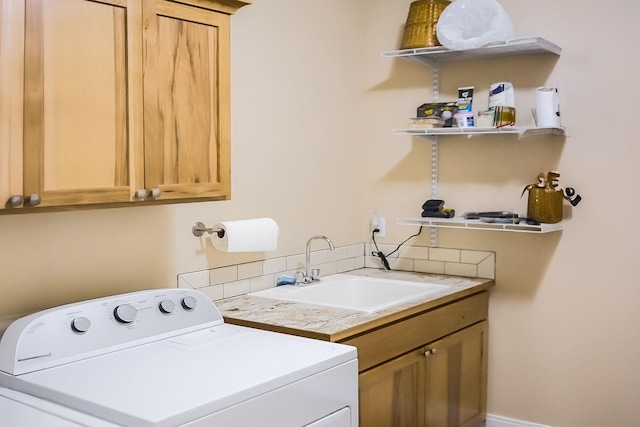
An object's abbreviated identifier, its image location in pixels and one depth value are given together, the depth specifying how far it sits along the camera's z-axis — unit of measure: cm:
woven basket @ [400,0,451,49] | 329
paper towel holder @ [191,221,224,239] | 274
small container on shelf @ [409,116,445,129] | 329
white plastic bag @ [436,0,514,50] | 310
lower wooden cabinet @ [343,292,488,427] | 256
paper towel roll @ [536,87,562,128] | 303
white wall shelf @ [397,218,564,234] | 304
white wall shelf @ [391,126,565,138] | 304
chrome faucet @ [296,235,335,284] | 317
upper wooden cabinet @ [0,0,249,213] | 177
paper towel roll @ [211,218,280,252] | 272
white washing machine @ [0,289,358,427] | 168
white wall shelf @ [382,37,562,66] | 300
